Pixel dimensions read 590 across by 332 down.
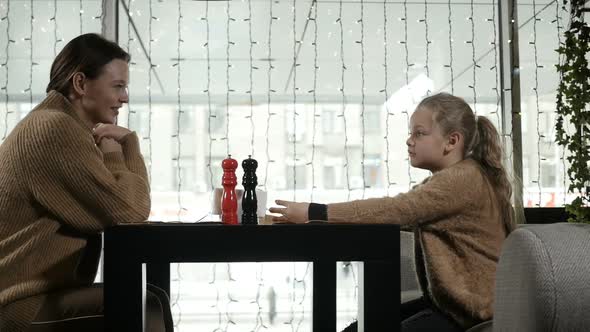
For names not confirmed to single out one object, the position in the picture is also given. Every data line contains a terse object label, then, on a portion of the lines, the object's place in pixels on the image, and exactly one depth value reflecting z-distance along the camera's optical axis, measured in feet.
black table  4.33
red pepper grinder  5.38
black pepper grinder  5.19
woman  4.67
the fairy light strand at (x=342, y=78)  11.58
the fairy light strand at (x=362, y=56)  11.59
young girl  5.27
